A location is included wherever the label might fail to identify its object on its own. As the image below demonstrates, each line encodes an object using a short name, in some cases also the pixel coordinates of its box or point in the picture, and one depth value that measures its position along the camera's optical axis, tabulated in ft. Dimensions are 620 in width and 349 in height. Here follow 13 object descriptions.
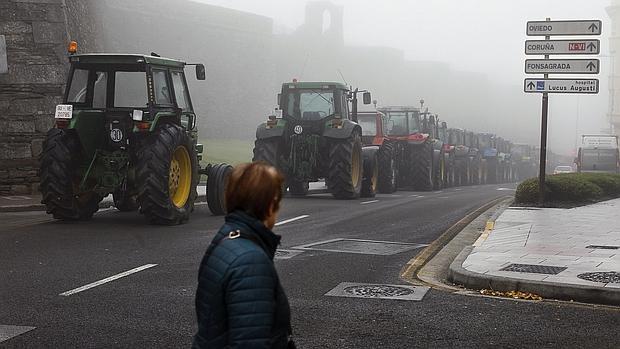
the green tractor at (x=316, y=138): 64.85
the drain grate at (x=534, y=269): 29.01
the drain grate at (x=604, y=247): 35.73
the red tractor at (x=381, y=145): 81.46
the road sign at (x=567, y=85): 53.06
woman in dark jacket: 9.44
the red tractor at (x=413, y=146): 92.02
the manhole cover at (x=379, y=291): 26.03
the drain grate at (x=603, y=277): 27.06
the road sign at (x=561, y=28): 53.88
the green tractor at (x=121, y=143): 41.88
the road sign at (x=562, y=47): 53.42
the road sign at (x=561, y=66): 53.31
